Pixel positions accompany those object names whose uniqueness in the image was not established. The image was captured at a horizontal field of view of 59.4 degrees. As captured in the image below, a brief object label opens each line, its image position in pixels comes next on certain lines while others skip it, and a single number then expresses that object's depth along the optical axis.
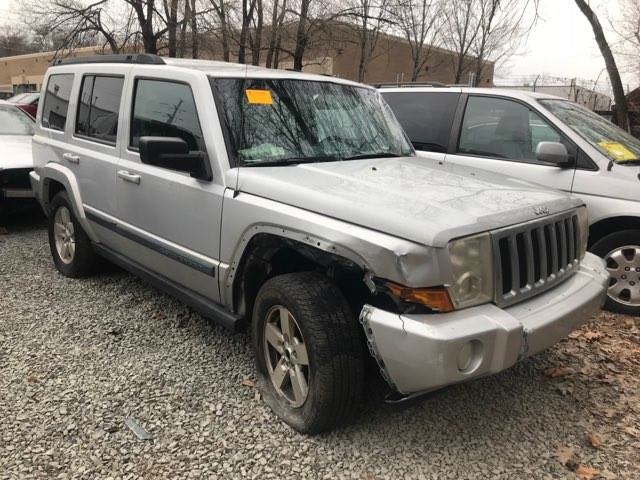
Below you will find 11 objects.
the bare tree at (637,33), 18.19
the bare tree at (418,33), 23.27
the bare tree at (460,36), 27.12
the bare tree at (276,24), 15.71
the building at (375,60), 17.57
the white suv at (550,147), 4.54
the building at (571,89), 21.69
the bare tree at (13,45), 47.23
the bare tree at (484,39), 26.37
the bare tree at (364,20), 17.09
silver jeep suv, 2.44
